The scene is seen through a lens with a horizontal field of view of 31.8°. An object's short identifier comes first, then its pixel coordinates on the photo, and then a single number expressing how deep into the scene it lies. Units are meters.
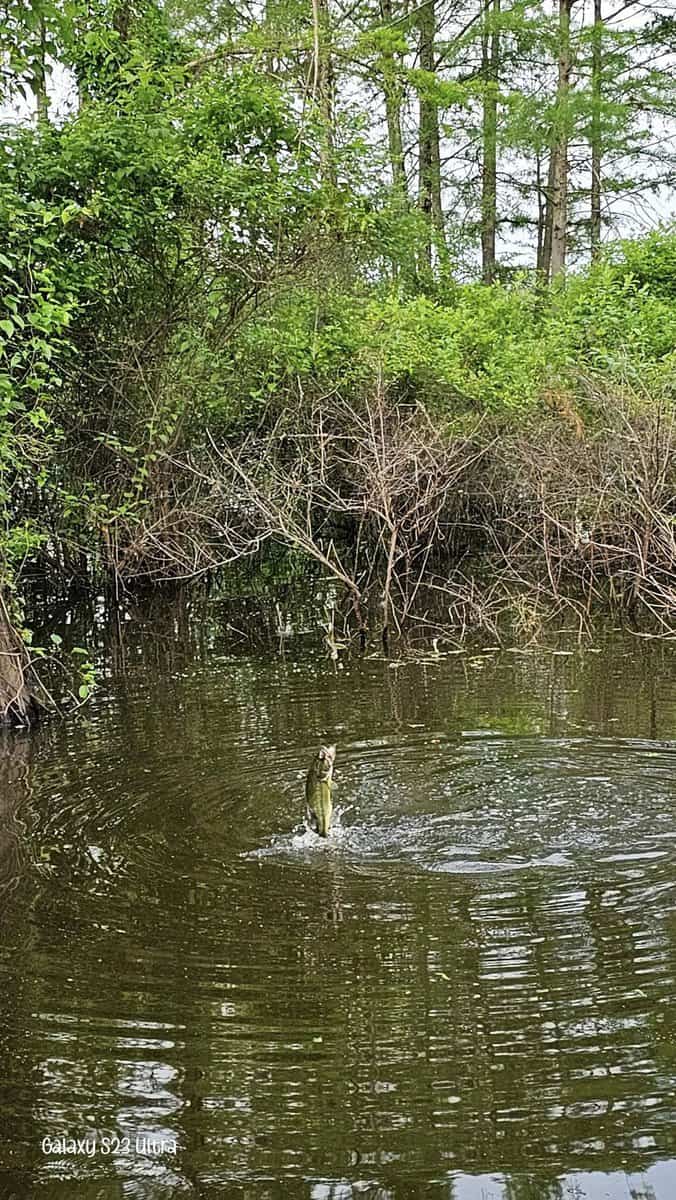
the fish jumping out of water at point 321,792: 6.55
